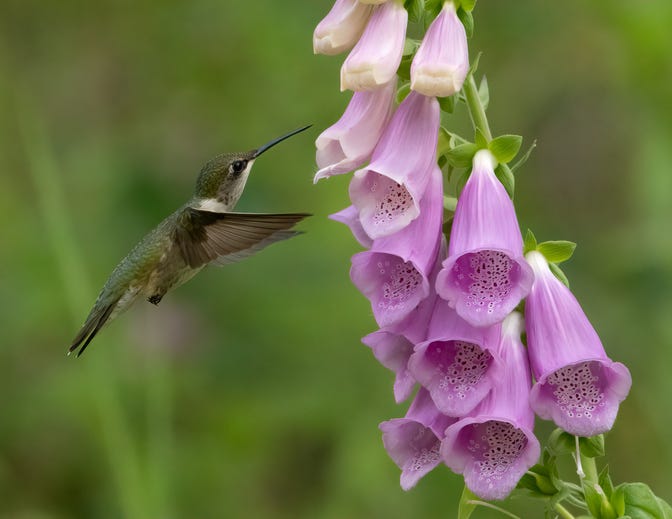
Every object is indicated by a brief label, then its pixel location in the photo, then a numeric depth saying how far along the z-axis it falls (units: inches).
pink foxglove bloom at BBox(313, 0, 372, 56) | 174.2
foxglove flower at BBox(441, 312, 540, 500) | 159.5
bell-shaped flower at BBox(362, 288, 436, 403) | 173.8
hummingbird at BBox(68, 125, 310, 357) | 230.2
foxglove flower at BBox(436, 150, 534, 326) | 158.7
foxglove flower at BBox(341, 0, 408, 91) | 165.5
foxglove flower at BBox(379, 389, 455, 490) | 172.7
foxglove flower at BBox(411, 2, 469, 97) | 159.3
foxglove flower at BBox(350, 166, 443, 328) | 165.8
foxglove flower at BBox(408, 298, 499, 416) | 161.6
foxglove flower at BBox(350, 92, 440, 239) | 167.3
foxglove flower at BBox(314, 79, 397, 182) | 175.6
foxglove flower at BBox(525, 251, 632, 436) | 159.8
